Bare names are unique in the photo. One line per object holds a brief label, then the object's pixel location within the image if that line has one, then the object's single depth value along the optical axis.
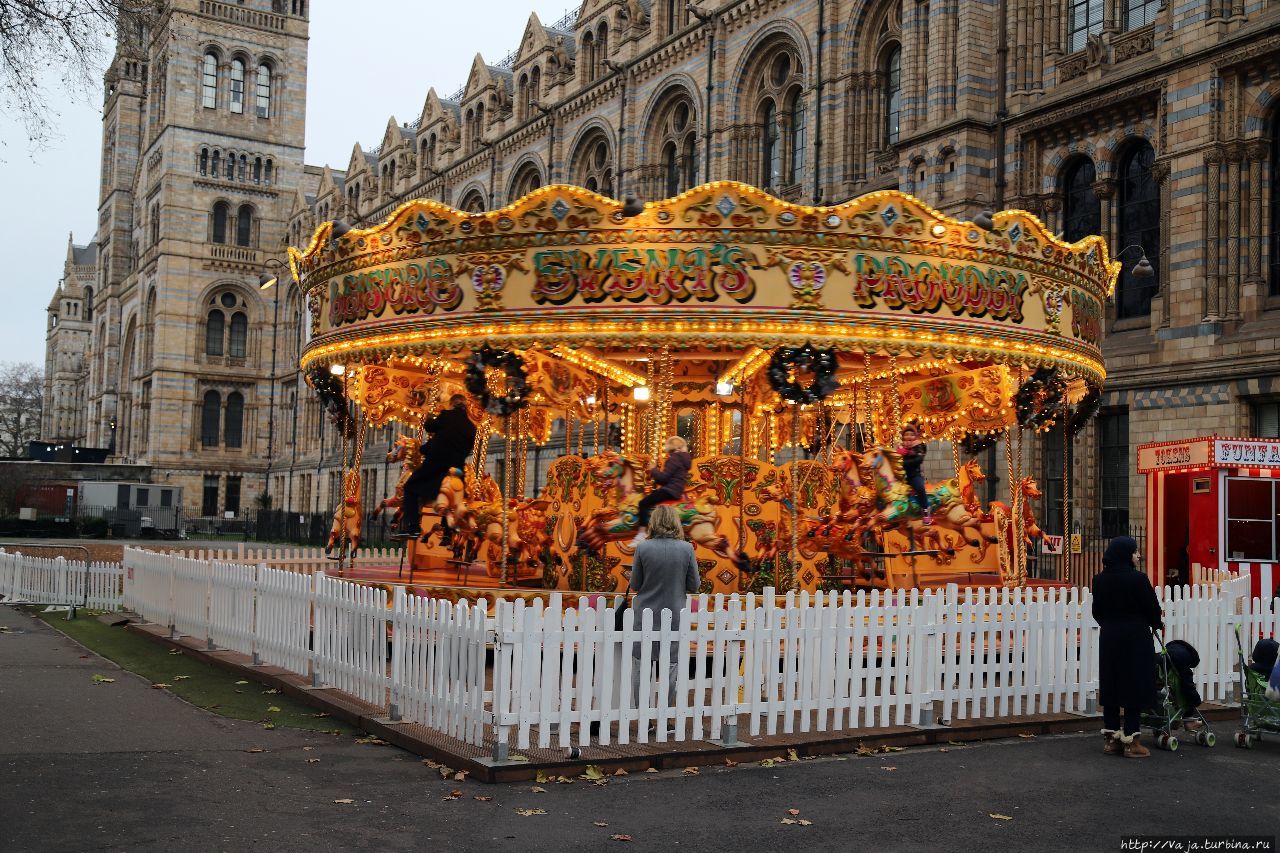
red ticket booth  17.56
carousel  12.45
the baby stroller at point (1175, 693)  9.73
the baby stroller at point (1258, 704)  9.74
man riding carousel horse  15.65
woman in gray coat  9.59
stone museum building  21.53
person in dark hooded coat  9.36
